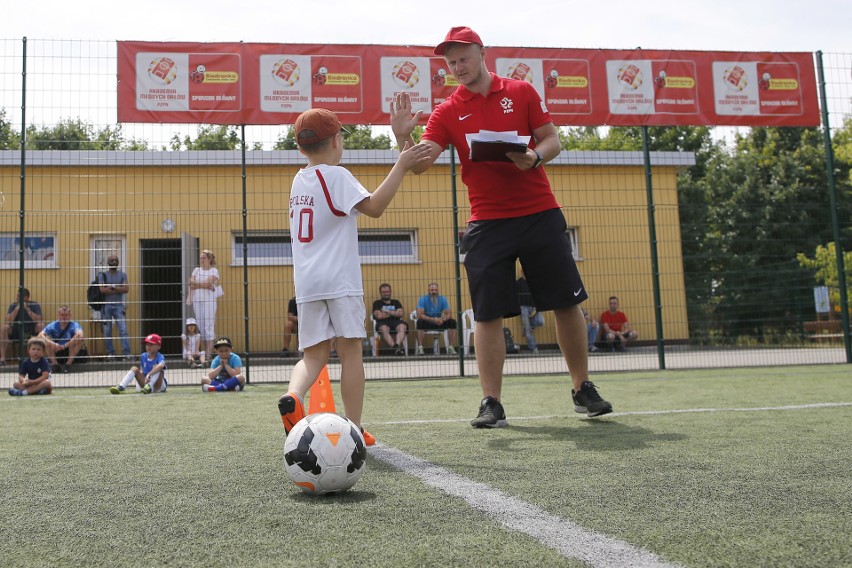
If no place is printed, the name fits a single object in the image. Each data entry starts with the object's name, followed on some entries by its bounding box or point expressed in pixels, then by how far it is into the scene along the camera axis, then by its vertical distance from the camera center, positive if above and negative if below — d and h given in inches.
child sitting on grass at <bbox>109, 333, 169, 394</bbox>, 306.0 -9.3
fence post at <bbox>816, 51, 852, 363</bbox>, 382.6 +50.6
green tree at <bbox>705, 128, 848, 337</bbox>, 453.4 +39.1
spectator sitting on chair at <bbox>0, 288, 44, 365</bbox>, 339.4 +14.1
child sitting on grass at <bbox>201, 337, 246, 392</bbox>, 302.8 -10.4
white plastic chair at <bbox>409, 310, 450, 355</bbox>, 374.4 -0.1
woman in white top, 378.6 +27.1
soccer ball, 95.7 -14.1
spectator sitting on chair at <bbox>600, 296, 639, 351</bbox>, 414.0 +1.8
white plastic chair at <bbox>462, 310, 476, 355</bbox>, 369.1 +4.4
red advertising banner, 343.0 +117.7
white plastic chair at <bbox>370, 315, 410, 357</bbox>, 374.6 -0.3
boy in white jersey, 130.6 +14.9
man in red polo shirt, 170.7 +24.1
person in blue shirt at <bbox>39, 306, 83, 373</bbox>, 356.5 +5.6
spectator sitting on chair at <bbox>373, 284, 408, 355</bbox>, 391.9 +11.7
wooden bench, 436.6 -3.3
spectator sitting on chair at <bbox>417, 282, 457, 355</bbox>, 383.6 +12.0
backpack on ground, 393.5 -4.5
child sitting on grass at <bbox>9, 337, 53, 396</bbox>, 301.0 -8.9
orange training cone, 133.8 -9.2
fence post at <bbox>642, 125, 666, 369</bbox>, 374.3 +34.3
